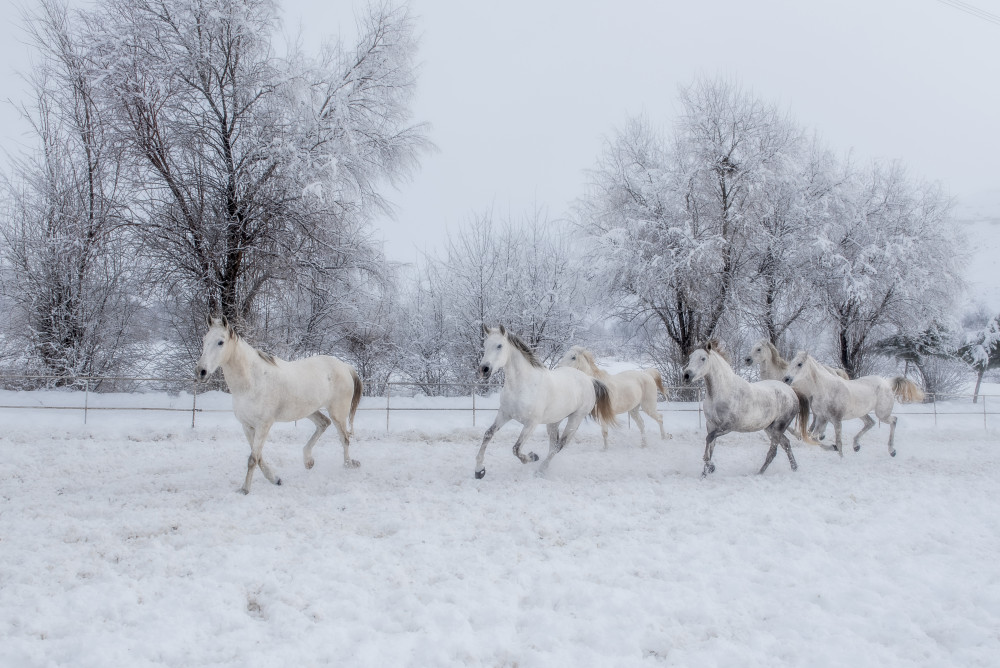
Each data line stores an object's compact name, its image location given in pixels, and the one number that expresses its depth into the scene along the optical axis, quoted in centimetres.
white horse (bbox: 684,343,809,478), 696
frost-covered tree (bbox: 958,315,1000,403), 2450
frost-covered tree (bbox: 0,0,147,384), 1145
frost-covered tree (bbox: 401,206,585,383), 1848
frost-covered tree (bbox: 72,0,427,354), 1088
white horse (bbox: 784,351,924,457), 848
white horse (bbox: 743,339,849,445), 967
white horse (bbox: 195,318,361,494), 545
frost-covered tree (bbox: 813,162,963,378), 1853
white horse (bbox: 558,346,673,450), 935
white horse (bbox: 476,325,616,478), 647
